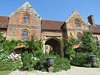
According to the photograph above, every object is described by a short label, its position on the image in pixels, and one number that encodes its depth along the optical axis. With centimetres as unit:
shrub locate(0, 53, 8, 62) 799
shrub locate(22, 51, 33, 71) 601
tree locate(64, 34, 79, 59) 1129
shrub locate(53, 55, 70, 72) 624
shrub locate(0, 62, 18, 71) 618
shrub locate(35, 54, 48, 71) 618
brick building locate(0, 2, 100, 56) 1159
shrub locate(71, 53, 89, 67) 796
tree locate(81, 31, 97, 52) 1213
